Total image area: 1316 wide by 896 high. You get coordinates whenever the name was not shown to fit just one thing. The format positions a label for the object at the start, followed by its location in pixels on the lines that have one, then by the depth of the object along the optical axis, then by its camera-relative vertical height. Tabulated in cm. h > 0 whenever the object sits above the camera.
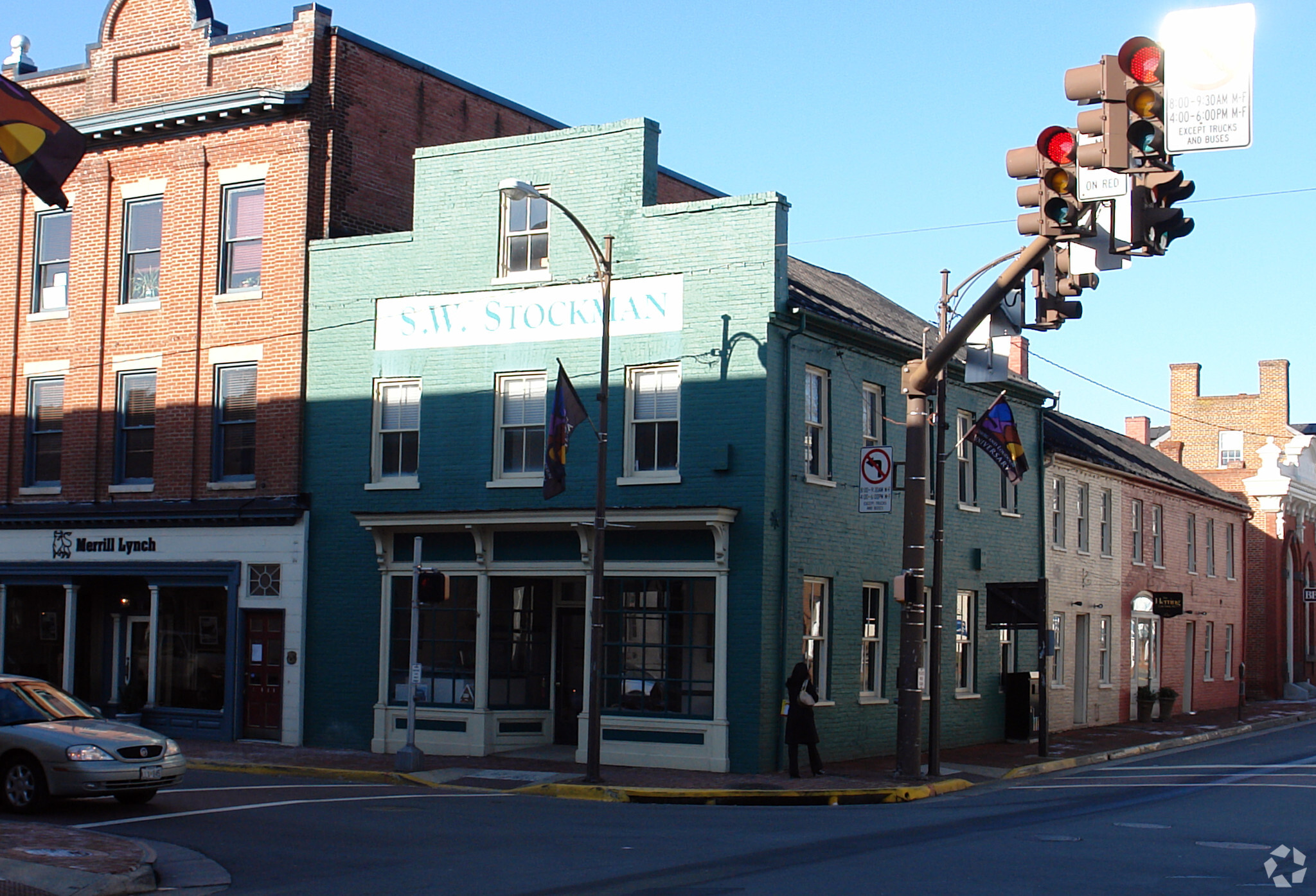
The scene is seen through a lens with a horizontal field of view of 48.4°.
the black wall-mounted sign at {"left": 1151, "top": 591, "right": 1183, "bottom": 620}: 3459 -78
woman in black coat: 2084 -219
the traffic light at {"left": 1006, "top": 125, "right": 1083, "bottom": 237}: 1134 +301
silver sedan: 1553 -225
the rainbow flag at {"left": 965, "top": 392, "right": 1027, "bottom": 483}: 2352 +211
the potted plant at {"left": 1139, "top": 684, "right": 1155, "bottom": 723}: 3512 -315
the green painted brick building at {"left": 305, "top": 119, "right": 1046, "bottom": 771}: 2202 +141
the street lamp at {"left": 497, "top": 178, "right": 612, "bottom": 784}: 1997 +16
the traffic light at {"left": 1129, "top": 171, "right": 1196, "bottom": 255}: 977 +245
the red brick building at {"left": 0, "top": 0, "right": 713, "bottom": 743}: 2603 +394
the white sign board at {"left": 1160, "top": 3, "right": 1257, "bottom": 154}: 867 +300
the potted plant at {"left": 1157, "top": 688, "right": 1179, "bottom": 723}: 3550 -312
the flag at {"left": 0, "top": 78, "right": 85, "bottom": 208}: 1220 +339
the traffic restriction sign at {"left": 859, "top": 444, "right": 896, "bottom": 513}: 2111 +125
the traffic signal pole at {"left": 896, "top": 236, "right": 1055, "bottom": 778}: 2008 -12
